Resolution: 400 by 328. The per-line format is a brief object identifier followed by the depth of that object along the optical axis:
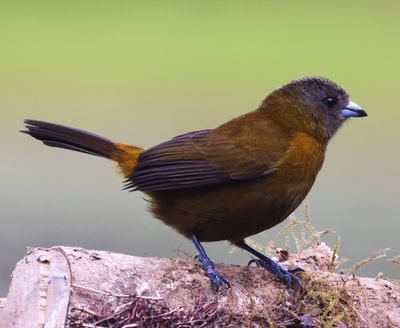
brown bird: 8.55
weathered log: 7.34
